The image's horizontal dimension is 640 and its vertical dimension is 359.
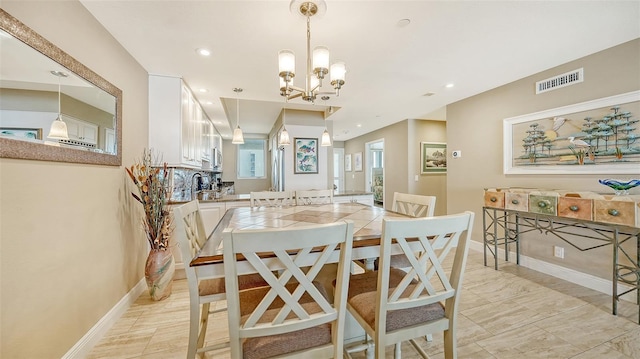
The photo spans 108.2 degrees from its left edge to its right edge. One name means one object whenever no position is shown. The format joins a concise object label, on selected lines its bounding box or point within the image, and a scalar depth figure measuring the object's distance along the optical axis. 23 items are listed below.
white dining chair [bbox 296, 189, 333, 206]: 2.80
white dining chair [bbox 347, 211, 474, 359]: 1.00
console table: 1.91
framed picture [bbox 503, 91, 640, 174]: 2.11
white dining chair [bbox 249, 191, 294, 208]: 2.63
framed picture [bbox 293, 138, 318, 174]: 4.46
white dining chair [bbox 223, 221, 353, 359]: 0.84
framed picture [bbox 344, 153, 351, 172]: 8.00
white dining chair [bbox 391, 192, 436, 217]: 1.91
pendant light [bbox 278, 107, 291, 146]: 3.13
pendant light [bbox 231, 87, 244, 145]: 3.18
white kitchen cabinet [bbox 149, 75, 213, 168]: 2.67
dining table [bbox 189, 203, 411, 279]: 1.04
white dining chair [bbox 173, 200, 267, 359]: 1.12
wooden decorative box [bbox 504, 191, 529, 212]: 2.49
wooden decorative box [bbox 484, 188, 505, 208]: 2.75
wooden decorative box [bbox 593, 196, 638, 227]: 1.79
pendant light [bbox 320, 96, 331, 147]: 3.22
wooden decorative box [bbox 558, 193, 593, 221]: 2.02
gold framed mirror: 1.09
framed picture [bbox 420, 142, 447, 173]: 5.19
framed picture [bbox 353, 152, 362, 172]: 7.26
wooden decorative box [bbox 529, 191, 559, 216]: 2.26
